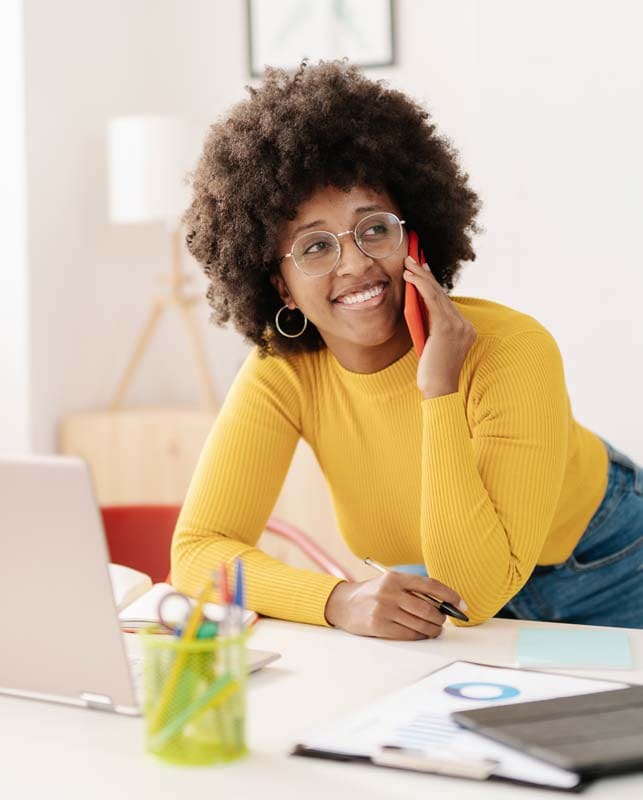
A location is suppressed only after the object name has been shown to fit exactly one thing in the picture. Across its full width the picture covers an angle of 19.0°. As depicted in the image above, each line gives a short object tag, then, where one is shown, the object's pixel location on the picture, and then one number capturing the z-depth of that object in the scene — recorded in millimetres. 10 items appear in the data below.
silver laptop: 1670
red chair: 2571
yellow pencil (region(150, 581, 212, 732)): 1572
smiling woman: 2045
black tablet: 1556
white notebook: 1996
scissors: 1589
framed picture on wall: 3598
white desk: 1563
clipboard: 1567
